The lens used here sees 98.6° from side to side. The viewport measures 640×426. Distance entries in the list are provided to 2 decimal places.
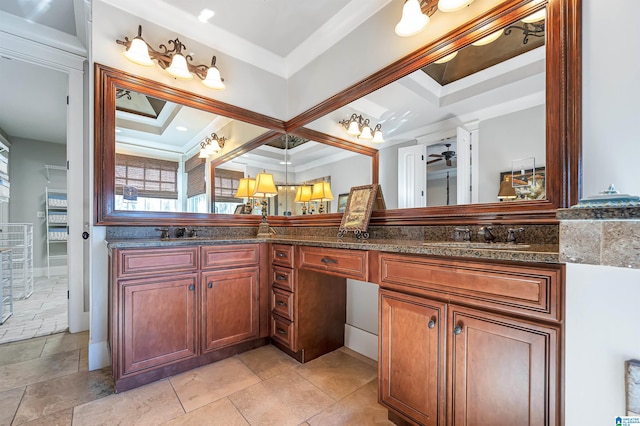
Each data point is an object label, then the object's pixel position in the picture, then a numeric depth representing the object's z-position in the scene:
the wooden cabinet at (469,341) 0.92
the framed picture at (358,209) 2.05
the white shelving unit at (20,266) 3.84
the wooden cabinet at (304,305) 2.05
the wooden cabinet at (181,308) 1.68
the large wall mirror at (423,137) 1.28
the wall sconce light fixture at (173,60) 1.98
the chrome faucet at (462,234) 1.55
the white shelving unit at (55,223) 5.43
